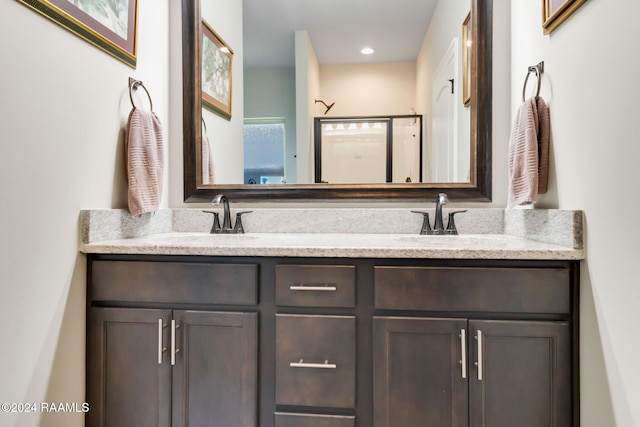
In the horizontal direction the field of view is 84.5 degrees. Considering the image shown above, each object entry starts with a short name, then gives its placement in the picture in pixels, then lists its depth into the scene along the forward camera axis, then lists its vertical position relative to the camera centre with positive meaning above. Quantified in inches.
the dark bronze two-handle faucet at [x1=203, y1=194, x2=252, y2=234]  64.1 -2.1
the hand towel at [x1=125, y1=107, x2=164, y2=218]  54.1 +7.9
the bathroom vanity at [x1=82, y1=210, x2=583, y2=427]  41.9 -15.4
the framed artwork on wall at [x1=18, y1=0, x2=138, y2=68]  42.3 +25.6
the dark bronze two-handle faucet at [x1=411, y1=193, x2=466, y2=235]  59.7 -2.2
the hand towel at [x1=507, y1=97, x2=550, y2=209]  48.4 +8.3
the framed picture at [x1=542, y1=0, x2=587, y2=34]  41.3 +24.8
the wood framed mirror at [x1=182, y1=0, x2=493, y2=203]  62.0 +10.5
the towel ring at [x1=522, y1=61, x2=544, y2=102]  50.3 +20.5
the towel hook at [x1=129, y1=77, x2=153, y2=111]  56.0 +20.4
